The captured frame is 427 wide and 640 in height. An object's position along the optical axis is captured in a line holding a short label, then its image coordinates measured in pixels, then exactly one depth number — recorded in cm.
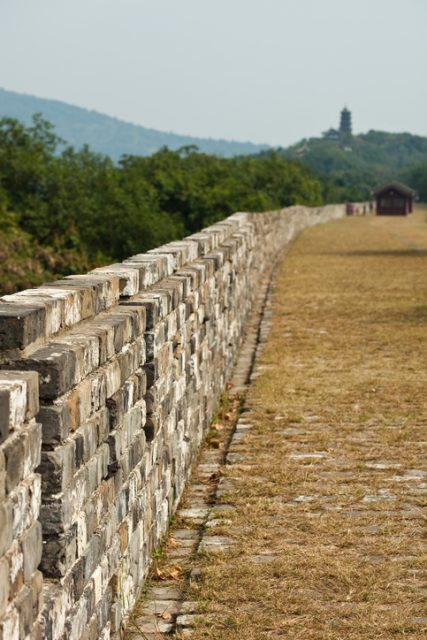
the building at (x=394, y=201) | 13449
